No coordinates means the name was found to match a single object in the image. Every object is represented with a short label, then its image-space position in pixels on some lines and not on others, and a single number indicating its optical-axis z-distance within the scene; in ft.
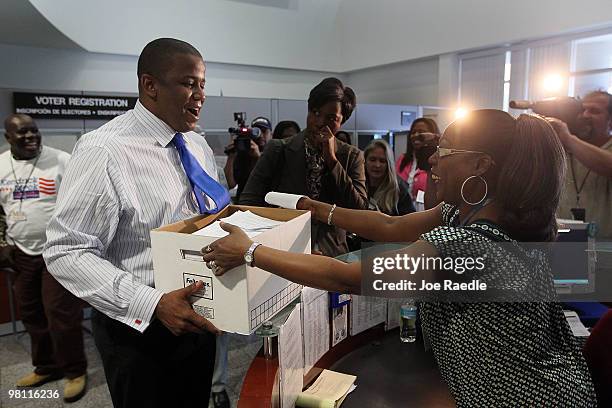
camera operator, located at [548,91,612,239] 6.88
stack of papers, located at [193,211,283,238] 3.51
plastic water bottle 5.05
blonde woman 9.36
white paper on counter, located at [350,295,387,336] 4.90
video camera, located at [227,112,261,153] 10.07
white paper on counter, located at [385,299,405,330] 5.20
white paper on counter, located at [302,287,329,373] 4.14
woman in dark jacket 6.10
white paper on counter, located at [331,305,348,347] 4.64
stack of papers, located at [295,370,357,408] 3.76
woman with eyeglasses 3.03
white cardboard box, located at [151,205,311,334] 3.22
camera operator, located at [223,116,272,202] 10.12
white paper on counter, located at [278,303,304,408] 3.49
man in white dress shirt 3.67
